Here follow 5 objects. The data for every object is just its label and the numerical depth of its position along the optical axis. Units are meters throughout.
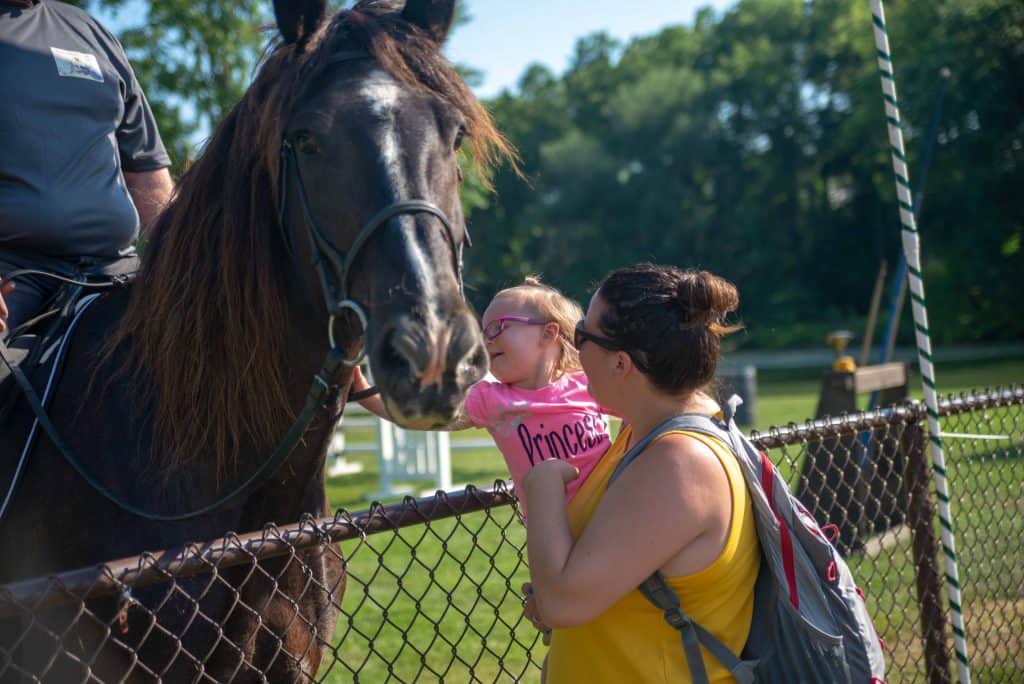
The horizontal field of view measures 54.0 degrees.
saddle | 2.59
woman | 2.01
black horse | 2.21
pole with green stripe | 3.46
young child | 2.99
